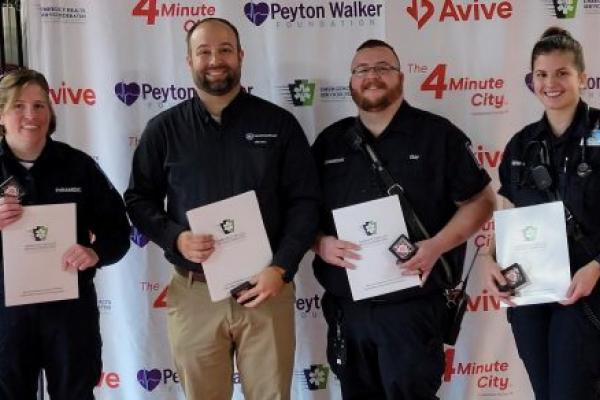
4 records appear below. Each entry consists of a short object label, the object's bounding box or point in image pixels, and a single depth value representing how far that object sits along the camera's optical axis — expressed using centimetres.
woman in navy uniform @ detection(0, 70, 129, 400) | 213
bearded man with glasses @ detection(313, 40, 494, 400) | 232
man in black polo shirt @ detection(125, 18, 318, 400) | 232
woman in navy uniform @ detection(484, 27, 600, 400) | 207
